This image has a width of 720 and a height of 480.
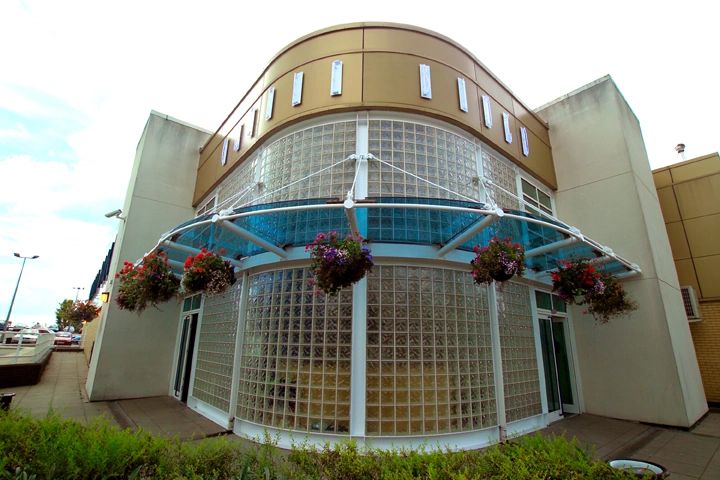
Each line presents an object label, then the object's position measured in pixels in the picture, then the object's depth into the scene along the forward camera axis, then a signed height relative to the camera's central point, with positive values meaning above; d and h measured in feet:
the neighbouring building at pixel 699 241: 31.37 +9.16
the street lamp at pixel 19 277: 77.79 +11.63
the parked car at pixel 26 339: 69.31 -1.80
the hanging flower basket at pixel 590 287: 21.85 +3.04
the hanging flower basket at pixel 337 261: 16.31 +3.35
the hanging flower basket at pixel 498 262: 17.30 +3.63
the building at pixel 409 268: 19.33 +4.33
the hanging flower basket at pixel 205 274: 19.92 +3.29
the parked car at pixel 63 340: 93.61 -2.57
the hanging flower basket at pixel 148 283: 23.29 +3.23
